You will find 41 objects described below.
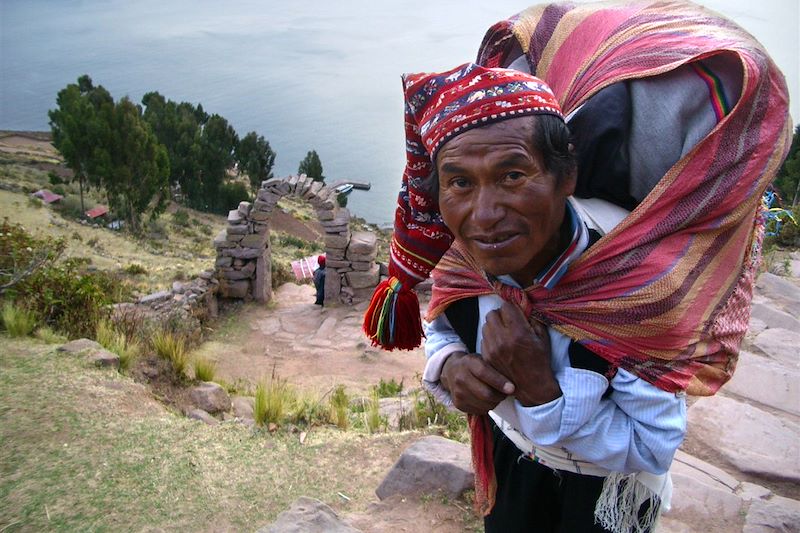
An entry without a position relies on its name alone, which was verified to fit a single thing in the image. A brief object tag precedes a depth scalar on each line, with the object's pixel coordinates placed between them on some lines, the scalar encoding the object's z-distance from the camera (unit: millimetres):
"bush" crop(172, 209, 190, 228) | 24941
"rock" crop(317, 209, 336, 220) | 10055
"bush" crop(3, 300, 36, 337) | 4832
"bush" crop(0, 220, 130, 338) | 5523
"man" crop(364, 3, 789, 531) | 1115
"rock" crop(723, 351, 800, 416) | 3721
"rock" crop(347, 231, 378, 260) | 10117
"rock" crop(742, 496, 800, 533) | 2529
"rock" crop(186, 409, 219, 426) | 4238
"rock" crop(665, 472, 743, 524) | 2625
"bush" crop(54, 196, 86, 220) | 21328
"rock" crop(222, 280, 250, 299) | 10336
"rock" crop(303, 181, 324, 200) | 10164
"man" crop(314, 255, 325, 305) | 10328
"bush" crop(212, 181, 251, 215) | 29188
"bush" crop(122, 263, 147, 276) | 12002
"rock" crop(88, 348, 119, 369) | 4429
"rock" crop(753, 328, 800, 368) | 4295
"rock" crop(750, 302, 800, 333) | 4848
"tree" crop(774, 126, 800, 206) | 20812
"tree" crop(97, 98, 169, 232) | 21484
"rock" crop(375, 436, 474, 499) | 2889
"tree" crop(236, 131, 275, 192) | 30812
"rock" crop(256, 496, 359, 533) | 2441
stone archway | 10086
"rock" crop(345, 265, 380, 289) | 10180
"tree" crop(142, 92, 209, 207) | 29594
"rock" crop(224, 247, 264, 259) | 10266
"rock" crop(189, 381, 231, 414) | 4888
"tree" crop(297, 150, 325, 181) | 31547
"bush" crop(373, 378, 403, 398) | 6117
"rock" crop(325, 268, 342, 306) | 10234
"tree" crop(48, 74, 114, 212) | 21359
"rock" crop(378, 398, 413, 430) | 4230
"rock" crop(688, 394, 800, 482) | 3066
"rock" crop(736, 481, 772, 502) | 2797
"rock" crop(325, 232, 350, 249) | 10086
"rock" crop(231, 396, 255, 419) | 4980
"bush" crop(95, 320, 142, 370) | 4797
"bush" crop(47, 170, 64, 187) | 24959
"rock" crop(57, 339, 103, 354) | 4531
